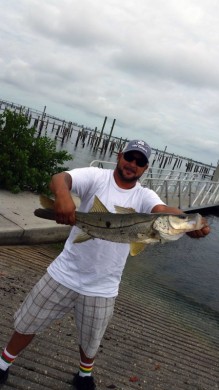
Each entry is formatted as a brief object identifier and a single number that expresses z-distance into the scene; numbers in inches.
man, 114.2
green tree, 374.3
